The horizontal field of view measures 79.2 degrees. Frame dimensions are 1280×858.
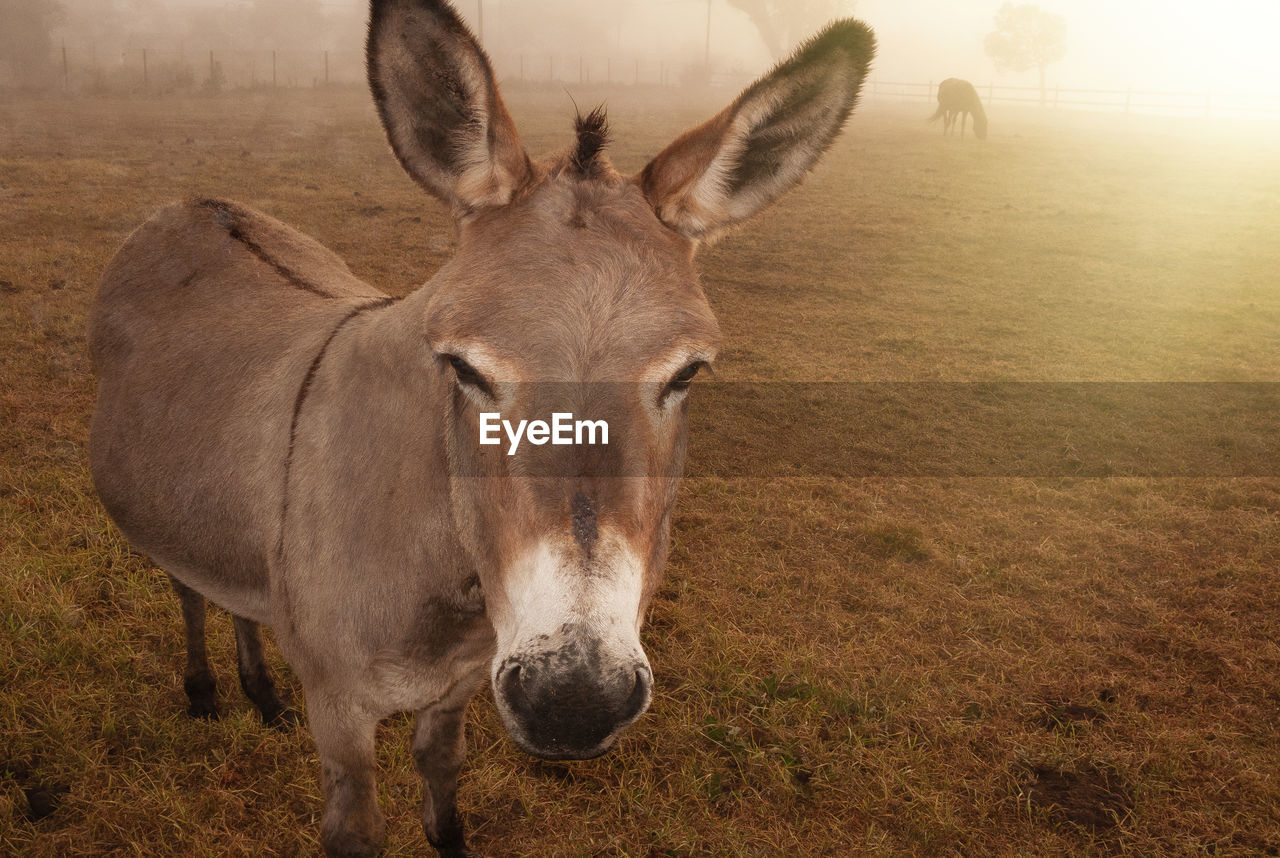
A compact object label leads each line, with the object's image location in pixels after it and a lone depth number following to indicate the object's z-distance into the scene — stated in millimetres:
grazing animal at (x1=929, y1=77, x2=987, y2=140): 30891
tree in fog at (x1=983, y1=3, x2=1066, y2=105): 65062
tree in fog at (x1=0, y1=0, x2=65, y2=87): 29500
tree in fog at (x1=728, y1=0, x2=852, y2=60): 56938
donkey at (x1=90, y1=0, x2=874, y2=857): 1660
